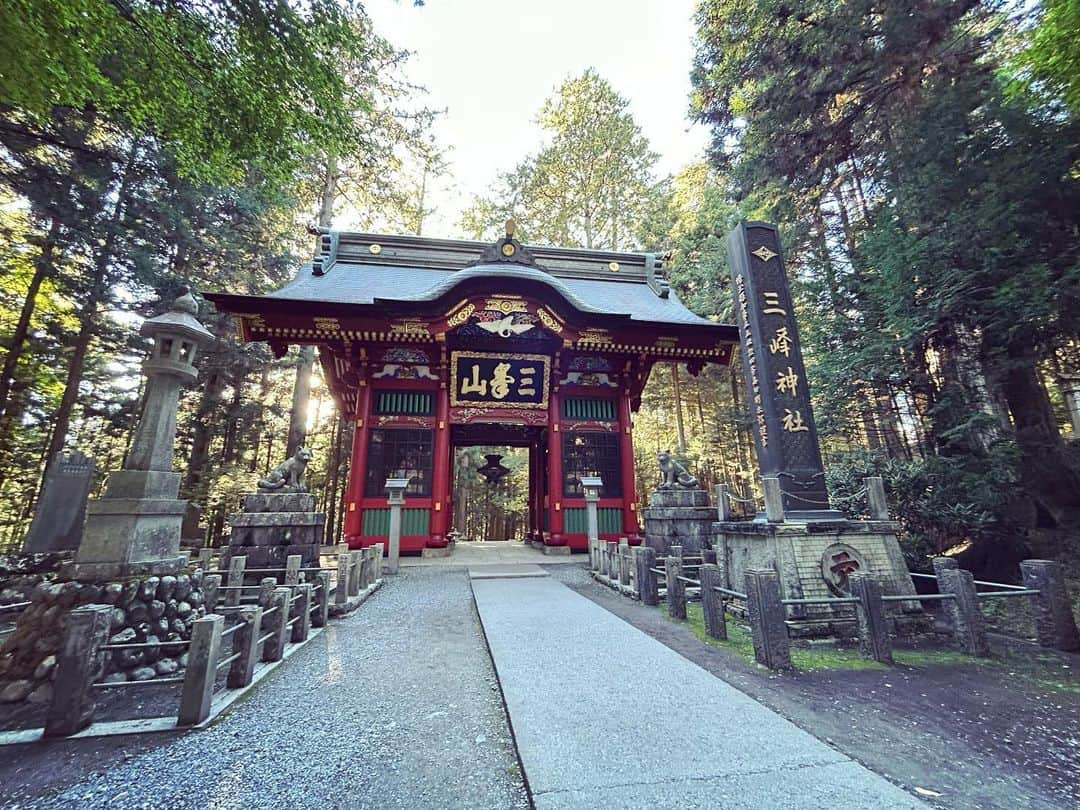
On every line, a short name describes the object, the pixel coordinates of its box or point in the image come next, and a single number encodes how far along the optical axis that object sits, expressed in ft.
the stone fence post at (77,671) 7.77
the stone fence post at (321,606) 15.02
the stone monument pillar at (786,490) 14.12
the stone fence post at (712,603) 13.50
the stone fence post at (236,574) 16.33
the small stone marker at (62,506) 18.39
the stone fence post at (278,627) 11.47
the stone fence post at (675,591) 15.96
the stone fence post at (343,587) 16.78
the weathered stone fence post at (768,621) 10.95
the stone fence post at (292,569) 16.43
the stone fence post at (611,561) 21.94
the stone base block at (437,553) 31.22
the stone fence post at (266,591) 12.19
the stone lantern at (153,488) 11.41
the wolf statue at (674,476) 25.41
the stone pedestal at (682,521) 24.14
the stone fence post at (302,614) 13.17
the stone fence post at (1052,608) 12.10
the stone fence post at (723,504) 18.39
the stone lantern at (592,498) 27.04
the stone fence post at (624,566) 20.49
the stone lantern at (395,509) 25.91
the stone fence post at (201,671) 8.16
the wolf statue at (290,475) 21.86
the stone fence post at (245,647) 9.76
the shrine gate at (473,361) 30.14
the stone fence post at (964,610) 12.08
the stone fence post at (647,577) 18.30
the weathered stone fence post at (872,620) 11.57
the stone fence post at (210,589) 13.78
